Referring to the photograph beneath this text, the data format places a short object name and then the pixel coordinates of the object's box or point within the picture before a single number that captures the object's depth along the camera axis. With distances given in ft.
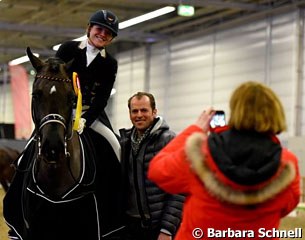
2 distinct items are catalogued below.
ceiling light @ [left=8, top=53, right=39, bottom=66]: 97.54
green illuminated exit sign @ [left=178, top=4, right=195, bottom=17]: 62.34
